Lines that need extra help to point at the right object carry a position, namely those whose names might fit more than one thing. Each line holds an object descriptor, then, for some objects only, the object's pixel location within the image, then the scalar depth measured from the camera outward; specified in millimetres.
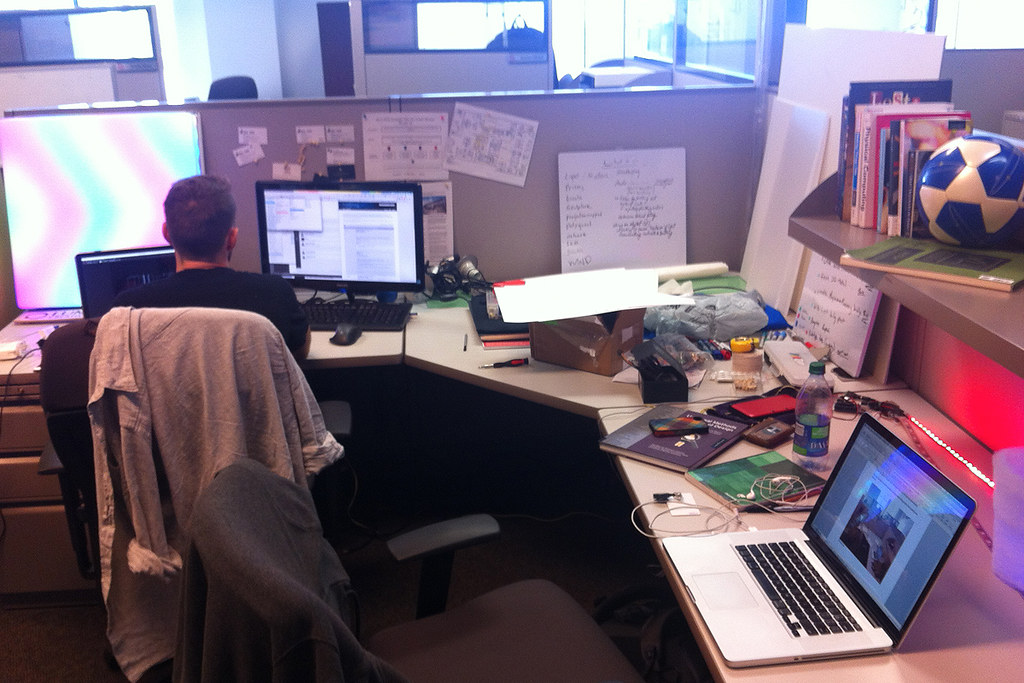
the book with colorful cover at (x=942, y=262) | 1135
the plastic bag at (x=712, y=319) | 2240
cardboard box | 2043
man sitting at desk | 1938
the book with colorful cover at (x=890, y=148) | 1496
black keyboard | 2416
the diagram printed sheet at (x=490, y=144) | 2637
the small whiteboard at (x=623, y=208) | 2693
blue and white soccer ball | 1223
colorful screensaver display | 2562
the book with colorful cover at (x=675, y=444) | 1615
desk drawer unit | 2184
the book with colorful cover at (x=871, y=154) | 1579
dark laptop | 2328
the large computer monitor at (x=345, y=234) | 2496
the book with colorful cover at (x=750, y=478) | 1473
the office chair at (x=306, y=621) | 854
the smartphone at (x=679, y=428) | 1714
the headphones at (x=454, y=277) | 2660
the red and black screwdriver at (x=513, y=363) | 2139
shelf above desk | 939
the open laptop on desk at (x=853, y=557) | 1082
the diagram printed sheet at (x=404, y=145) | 2623
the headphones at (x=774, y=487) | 1477
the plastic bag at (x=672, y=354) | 1958
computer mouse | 2291
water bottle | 1560
